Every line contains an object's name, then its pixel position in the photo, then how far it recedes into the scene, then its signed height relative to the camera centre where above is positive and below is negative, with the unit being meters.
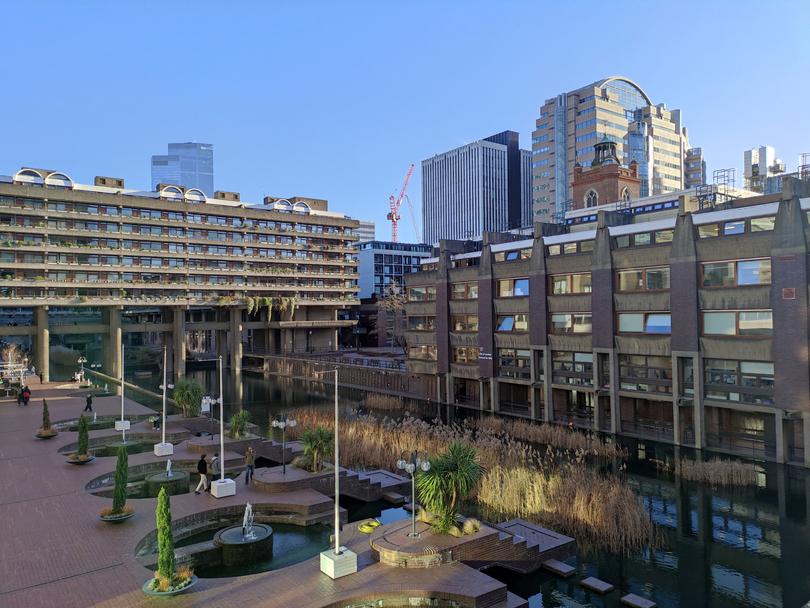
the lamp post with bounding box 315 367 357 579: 18.23 -7.81
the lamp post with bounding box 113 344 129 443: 41.41 -7.56
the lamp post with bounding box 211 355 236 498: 27.58 -8.09
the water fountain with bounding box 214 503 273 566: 22.56 -8.94
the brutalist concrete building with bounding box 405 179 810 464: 37.38 -0.73
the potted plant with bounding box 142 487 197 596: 17.08 -7.33
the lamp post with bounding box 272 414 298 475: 32.45 -5.93
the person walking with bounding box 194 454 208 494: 28.30 -7.50
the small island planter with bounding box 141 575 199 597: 17.08 -8.11
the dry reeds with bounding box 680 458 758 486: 33.75 -9.54
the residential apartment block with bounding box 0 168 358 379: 80.56 +9.64
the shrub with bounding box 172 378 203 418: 48.19 -6.44
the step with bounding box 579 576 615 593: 20.89 -9.95
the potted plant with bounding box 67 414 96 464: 33.38 -7.50
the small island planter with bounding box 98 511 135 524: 23.72 -8.14
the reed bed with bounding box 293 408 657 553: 25.62 -8.91
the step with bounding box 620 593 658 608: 19.66 -9.94
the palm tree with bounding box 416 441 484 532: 21.22 -6.26
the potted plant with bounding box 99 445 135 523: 23.52 -7.34
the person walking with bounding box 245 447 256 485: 30.58 -7.64
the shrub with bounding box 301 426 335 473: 31.84 -7.01
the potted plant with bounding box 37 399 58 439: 40.69 -7.64
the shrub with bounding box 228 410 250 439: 40.72 -7.50
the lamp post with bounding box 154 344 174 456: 36.21 -8.03
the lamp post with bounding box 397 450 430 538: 20.88 -5.44
